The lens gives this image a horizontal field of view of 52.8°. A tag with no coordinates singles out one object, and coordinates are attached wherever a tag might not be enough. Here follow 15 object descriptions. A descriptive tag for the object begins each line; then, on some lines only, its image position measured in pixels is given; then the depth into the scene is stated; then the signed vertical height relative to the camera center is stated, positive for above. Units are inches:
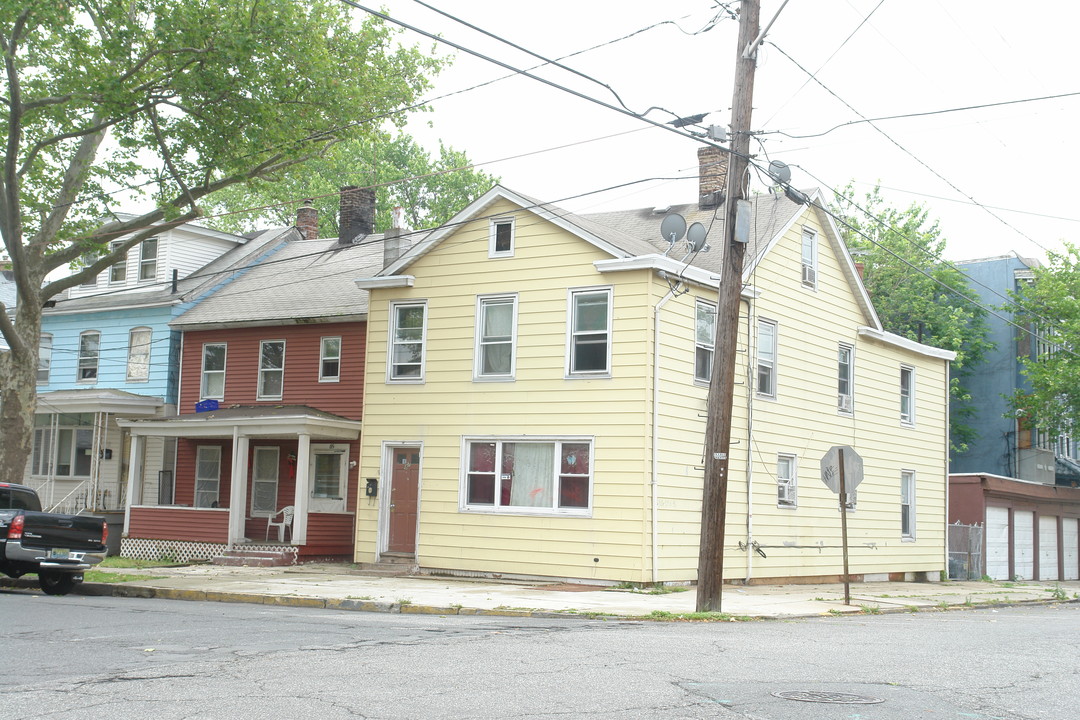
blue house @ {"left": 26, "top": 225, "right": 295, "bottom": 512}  1164.5 +99.7
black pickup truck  645.9 -57.5
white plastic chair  1015.6 -59.0
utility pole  612.7 +67.2
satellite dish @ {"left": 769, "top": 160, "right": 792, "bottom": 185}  682.8 +193.5
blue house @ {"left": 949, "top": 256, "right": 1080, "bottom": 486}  1551.4 +121.3
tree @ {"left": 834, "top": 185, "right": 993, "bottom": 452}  1549.0 +267.3
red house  997.8 +28.5
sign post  695.7 +5.5
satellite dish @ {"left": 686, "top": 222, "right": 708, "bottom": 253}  828.6 +181.4
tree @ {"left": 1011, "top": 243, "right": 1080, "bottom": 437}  1416.1 +185.4
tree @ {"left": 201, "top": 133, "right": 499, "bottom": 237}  2015.3 +522.8
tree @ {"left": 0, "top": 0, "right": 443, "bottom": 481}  790.5 +267.3
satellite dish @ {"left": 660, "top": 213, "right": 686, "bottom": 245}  841.5 +189.6
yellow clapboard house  800.3 +56.7
